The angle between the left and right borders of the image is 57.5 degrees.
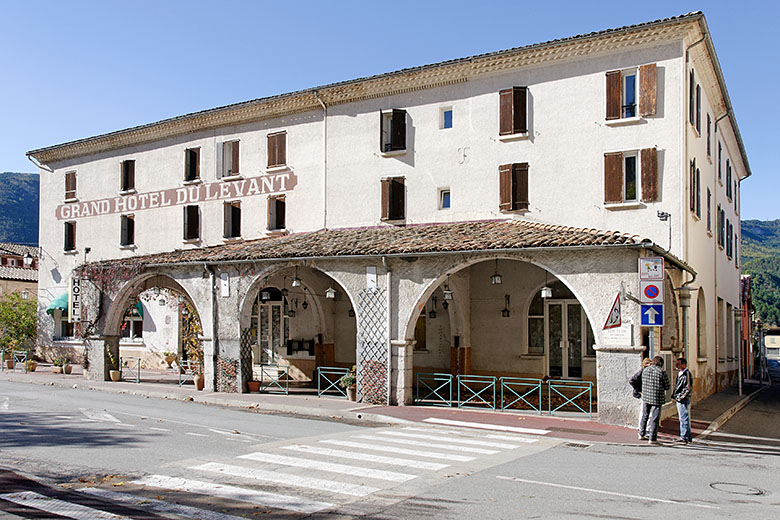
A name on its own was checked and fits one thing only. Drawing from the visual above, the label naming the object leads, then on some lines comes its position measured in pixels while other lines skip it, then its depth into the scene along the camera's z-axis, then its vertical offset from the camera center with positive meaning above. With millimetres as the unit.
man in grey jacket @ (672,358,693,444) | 13484 -1797
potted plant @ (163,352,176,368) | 28906 -2245
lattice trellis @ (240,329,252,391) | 21094 -1571
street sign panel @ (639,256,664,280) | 14430 +692
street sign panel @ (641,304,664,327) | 14312 -262
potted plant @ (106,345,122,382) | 24156 -2259
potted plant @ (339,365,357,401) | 19125 -2201
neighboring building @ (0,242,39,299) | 43997 +1452
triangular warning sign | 15234 -317
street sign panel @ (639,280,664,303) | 14367 +206
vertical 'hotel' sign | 24625 +96
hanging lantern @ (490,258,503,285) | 19561 +643
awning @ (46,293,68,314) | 31922 -9
